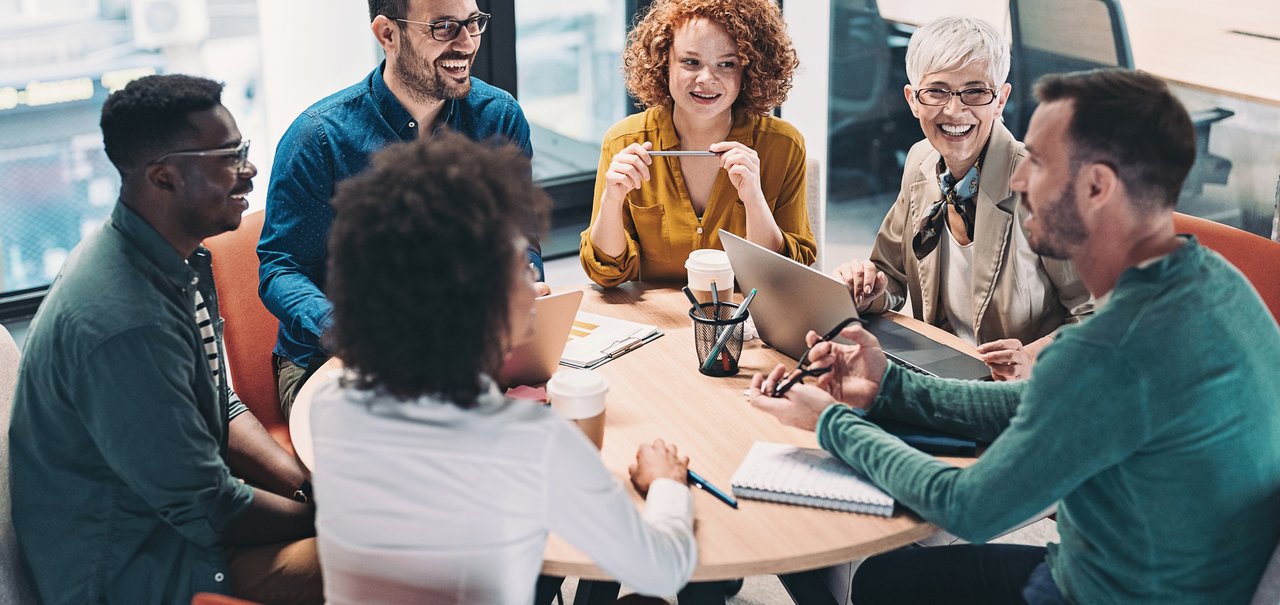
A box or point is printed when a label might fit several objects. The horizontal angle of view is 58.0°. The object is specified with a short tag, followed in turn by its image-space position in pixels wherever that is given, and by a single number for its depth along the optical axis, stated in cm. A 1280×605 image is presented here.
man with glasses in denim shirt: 256
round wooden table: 155
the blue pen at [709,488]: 166
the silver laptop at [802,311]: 200
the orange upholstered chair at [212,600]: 134
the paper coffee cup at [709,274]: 226
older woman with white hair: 239
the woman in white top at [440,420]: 125
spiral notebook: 164
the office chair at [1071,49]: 350
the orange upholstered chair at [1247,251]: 234
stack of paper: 219
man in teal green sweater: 142
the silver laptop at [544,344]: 190
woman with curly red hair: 262
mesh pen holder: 209
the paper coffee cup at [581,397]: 172
